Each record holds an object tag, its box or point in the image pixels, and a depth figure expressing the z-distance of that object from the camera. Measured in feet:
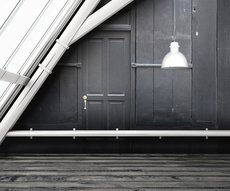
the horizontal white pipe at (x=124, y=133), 19.43
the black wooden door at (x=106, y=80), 20.56
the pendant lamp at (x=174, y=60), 15.14
